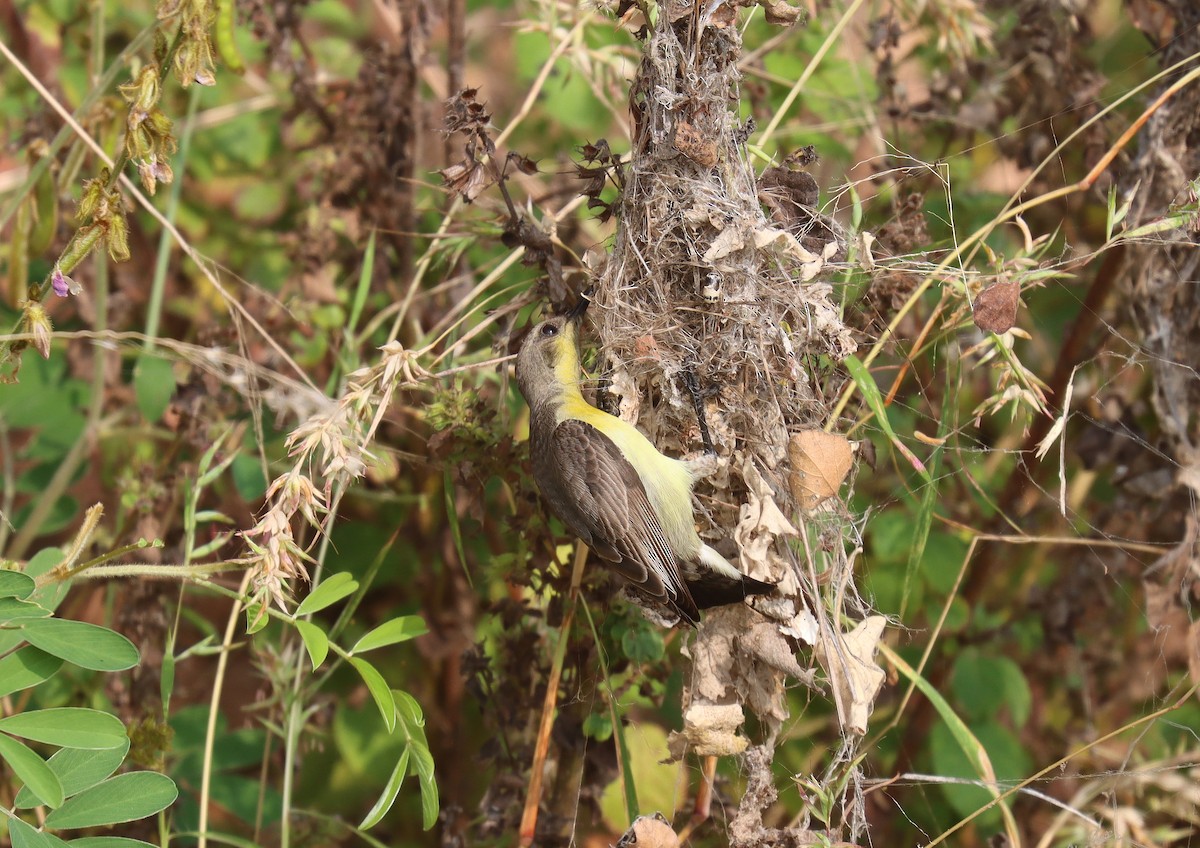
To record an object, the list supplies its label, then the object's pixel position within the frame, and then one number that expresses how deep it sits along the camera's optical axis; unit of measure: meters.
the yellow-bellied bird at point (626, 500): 5.68
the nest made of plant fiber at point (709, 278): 5.32
